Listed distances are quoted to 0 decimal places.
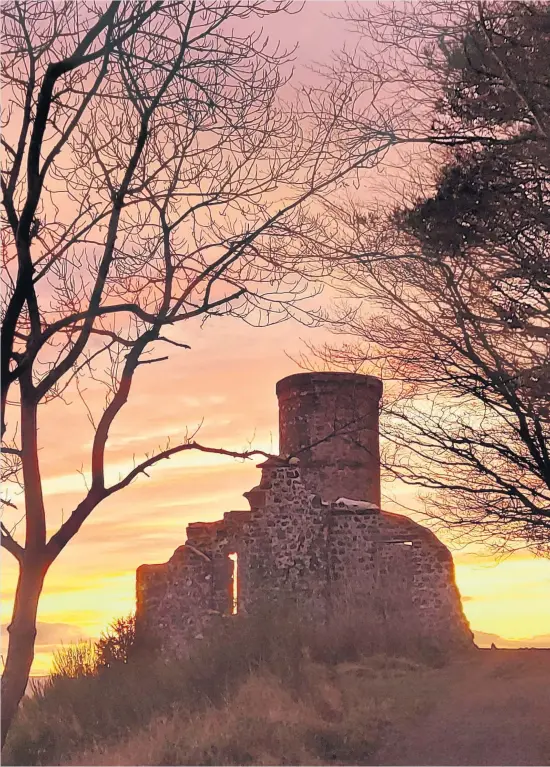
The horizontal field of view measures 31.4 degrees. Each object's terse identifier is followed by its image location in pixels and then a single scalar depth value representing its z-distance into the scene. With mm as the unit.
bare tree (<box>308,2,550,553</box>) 11625
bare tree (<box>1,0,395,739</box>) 9180
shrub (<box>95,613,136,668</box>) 18094
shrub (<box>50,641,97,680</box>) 17391
